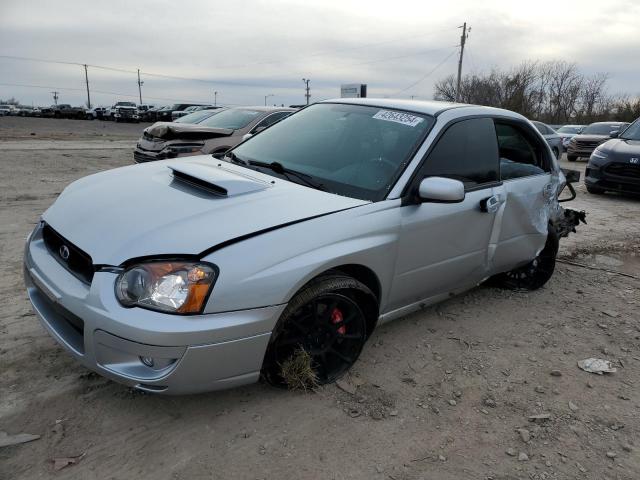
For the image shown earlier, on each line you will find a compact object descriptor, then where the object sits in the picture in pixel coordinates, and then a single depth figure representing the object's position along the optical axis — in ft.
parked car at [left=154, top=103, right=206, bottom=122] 136.79
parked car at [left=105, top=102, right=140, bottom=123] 139.74
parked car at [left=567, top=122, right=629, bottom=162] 57.00
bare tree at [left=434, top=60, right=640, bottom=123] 167.94
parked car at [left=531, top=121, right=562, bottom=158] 48.55
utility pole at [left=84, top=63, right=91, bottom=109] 296.10
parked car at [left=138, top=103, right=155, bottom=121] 141.28
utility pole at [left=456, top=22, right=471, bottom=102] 139.23
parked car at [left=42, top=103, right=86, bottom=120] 160.56
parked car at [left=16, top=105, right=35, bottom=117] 171.01
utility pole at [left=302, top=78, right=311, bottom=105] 231.71
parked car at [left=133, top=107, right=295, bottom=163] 27.09
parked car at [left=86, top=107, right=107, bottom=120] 154.20
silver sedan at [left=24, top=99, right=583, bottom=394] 7.39
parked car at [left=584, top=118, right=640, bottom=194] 30.91
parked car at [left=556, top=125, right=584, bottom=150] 70.45
